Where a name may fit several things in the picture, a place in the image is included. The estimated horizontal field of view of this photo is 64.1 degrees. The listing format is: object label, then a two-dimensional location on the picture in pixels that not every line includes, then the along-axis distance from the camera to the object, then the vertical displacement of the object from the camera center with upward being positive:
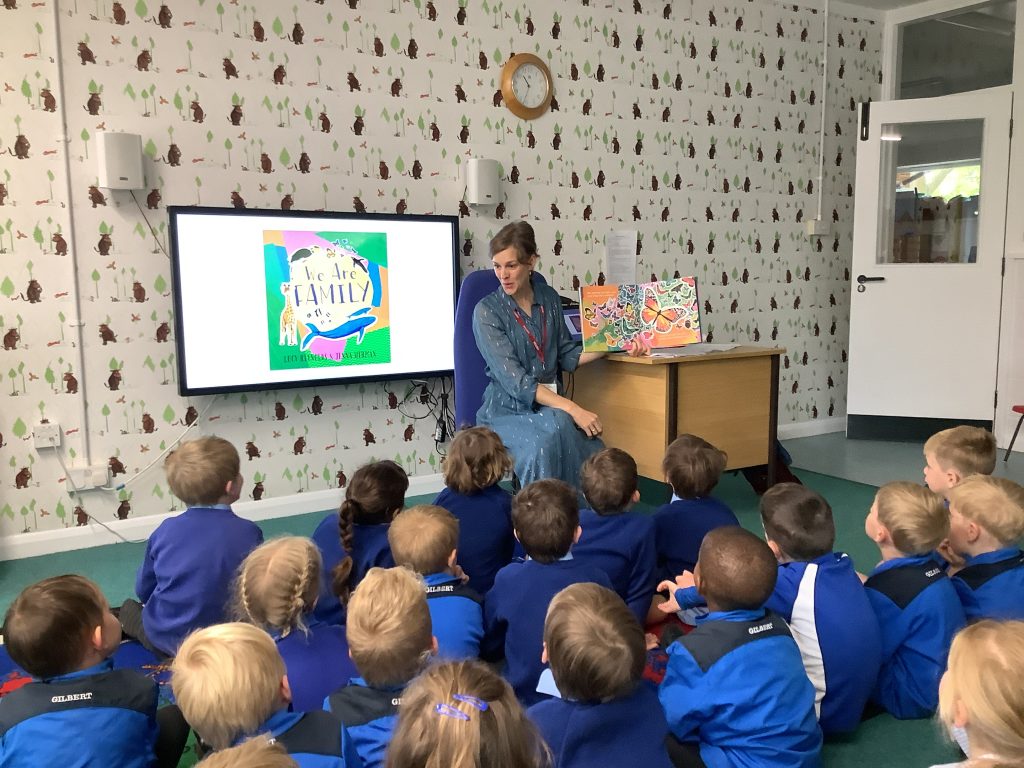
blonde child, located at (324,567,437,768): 1.34 -0.62
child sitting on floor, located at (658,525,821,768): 1.51 -0.75
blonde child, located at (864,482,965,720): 1.91 -0.76
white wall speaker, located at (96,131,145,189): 3.28 +0.47
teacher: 3.03 -0.39
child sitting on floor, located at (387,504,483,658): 1.86 -0.69
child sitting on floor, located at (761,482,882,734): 1.81 -0.74
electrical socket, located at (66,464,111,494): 3.45 -0.84
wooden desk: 3.43 -0.55
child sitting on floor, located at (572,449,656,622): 2.18 -0.69
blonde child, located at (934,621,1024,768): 1.00 -0.52
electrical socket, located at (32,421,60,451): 3.37 -0.64
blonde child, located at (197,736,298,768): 0.82 -0.49
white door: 5.18 +0.11
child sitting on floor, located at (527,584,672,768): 1.26 -0.65
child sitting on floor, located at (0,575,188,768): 1.33 -0.70
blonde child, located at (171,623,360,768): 1.16 -0.59
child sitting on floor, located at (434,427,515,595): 2.34 -0.66
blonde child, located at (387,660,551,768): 0.91 -0.51
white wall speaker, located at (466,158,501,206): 4.11 +0.48
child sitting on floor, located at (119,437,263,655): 2.05 -0.69
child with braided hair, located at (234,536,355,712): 1.60 -0.66
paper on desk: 3.48 -0.33
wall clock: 4.26 +1.00
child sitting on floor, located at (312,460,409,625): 2.17 -0.69
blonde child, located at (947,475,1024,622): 2.00 -0.69
